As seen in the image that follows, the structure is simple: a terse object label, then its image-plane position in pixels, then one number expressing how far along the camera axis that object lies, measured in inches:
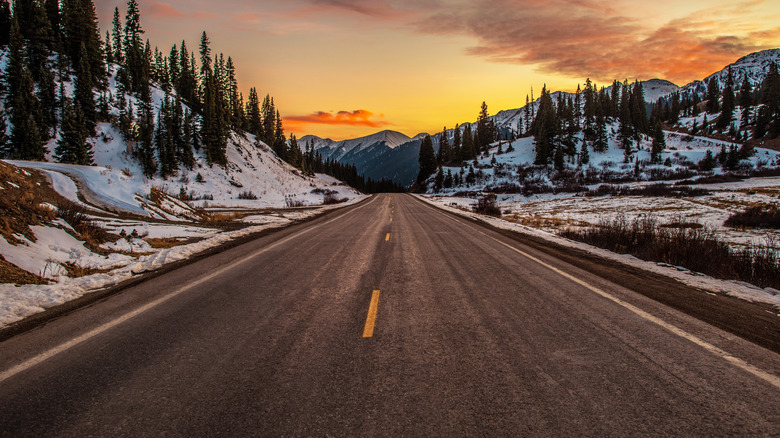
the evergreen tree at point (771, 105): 3533.0
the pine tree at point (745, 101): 4288.9
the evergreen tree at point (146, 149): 1589.6
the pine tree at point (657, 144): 3572.8
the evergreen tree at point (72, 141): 1390.3
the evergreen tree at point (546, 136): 3806.6
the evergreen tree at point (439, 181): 3921.0
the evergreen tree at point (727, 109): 4343.0
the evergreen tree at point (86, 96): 1630.2
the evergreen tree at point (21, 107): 1334.9
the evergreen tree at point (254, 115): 3577.8
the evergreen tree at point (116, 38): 2815.9
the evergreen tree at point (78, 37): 1987.0
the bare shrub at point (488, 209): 1023.6
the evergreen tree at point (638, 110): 4261.8
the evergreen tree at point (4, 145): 1330.0
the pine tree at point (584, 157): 3782.7
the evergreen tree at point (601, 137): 4005.9
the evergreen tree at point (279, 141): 3855.8
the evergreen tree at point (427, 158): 4549.7
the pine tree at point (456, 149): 4717.0
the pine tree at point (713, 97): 5241.1
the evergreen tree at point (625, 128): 3924.7
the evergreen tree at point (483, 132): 5128.0
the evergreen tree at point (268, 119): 3737.7
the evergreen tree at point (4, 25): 2003.7
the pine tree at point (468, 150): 4483.3
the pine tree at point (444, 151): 5136.8
